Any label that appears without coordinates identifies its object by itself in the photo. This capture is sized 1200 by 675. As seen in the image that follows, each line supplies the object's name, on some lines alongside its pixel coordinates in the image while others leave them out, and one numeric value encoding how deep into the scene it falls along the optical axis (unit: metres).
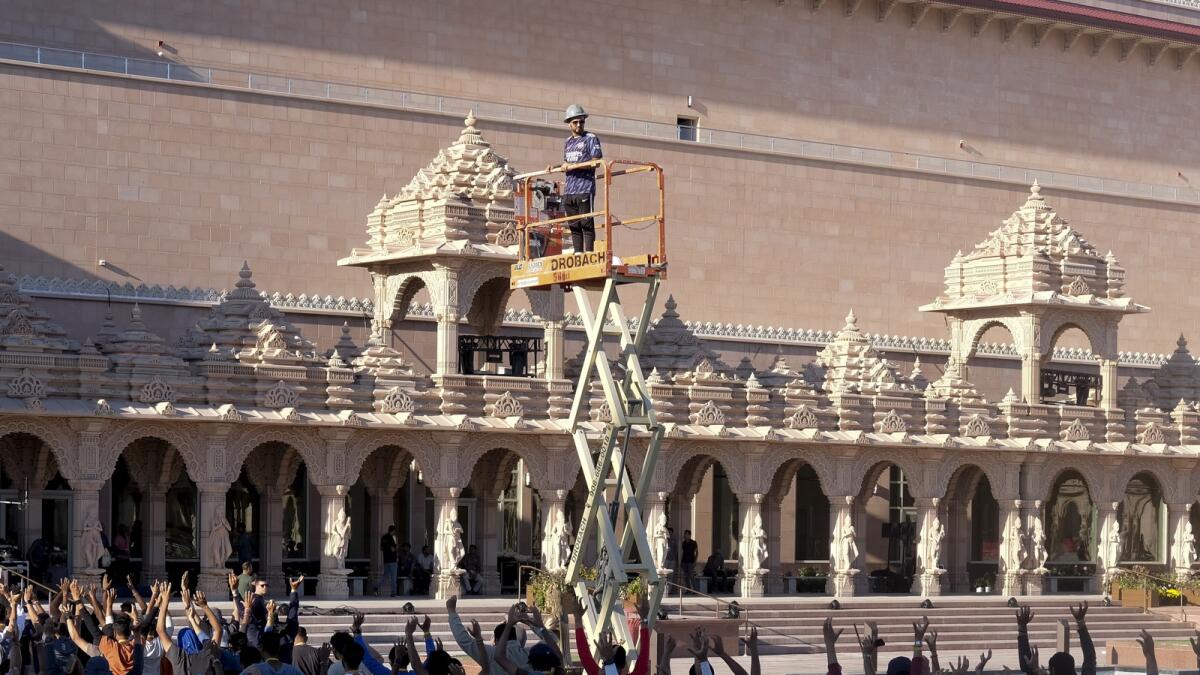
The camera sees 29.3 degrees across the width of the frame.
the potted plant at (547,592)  40.94
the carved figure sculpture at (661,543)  46.34
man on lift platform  30.69
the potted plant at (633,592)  41.75
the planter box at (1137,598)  52.28
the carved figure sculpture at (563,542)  45.66
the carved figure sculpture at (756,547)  48.66
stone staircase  42.34
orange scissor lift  30.12
